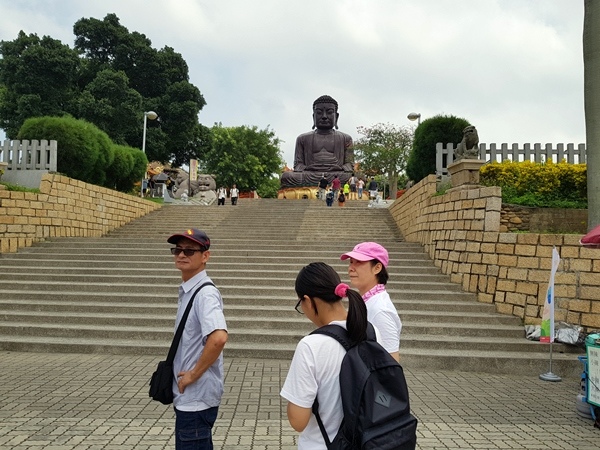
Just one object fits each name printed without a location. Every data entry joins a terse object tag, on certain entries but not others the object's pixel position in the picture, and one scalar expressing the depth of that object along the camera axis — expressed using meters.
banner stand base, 6.35
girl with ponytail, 1.80
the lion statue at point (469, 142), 10.87
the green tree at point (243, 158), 46.09
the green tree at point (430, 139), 14.45
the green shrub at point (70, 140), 14.87
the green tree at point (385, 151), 40.81
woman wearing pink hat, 2.73
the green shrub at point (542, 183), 9.93
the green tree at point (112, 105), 28.50
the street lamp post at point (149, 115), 23.08
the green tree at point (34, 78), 27.69
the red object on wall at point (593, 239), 4.80
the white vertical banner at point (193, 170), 24.42
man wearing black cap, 2.47
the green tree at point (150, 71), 33.22
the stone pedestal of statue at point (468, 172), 10.31
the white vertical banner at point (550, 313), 6.18
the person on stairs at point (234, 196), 22.79
